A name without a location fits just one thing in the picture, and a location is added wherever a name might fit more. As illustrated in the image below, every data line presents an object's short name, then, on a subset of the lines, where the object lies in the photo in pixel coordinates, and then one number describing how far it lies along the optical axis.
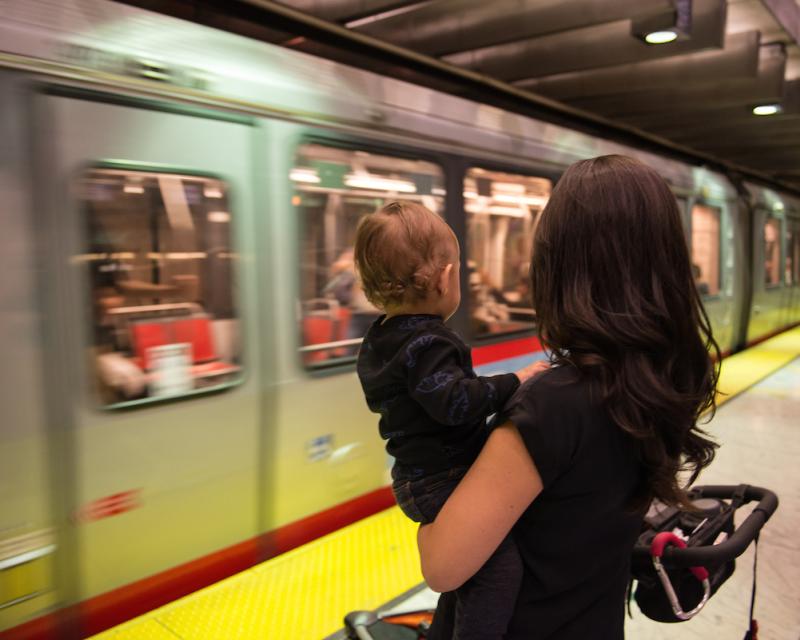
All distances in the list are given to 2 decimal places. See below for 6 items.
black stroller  1.57
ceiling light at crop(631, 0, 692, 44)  4.48
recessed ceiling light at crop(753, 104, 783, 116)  7.66
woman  1.03
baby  1.25
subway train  2.21
